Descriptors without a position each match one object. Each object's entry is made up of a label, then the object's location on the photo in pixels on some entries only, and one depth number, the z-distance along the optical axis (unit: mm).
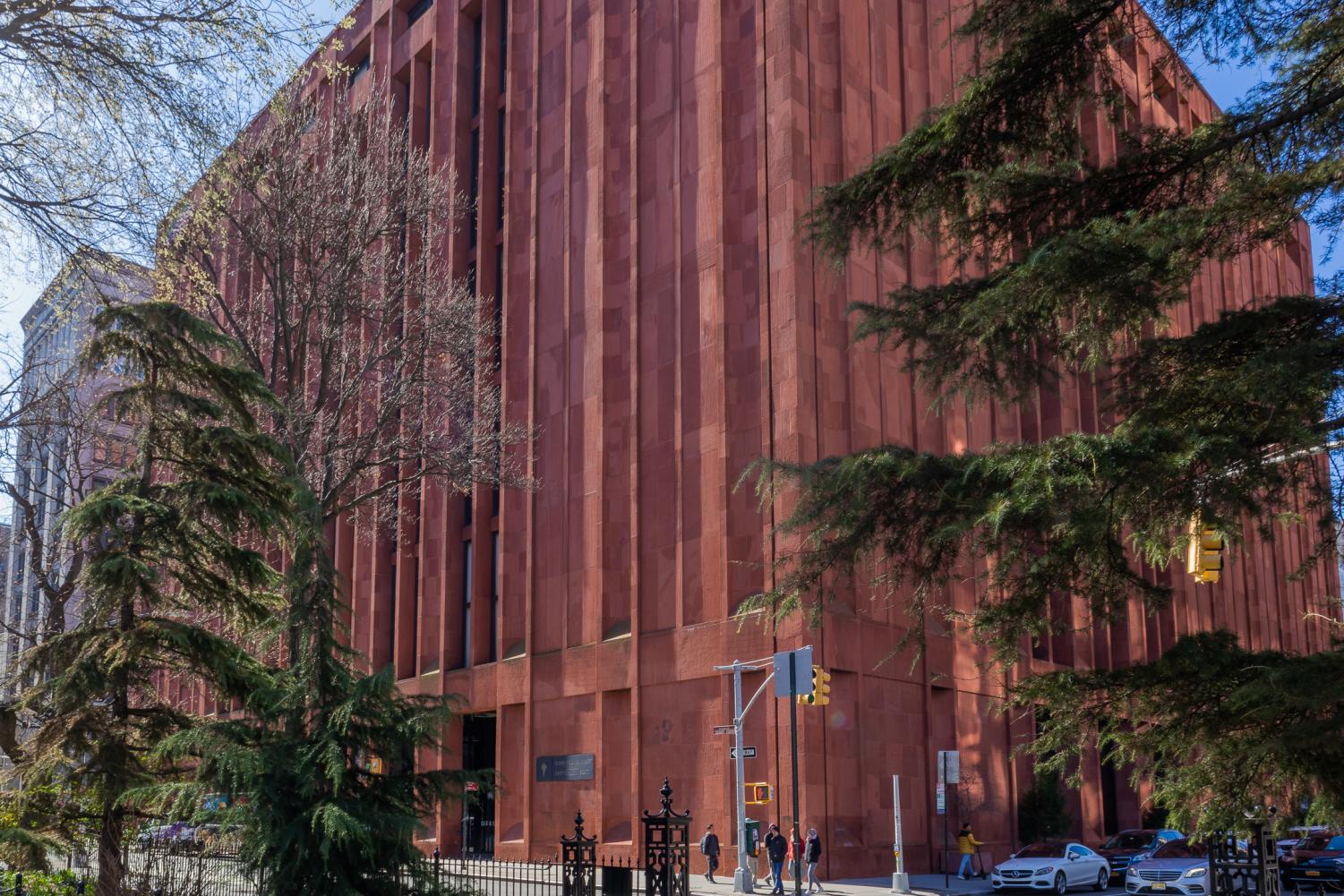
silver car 28422
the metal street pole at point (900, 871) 29203
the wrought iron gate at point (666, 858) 15469
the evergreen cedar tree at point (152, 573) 13484
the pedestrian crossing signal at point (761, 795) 30188
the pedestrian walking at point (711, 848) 31094
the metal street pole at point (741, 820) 29219
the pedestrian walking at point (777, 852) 28844
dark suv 33625
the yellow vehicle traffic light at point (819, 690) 25719
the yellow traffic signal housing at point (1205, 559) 13250
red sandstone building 34094
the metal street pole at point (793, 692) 17000
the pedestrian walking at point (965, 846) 33375
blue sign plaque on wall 37938
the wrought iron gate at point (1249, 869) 12570
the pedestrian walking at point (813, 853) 28750
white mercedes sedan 30125
